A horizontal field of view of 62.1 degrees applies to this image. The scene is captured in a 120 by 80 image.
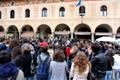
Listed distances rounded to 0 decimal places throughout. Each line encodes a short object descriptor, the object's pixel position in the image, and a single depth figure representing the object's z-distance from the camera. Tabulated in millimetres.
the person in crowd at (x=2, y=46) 3552
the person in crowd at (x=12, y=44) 3308
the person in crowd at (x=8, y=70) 1872
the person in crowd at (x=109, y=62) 3405
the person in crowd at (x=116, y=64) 3669
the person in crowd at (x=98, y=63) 2877
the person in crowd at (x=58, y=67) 2548
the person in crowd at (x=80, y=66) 2411
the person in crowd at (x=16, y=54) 2724
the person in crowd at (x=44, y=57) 2936
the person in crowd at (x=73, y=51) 3648
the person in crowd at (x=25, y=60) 2771
